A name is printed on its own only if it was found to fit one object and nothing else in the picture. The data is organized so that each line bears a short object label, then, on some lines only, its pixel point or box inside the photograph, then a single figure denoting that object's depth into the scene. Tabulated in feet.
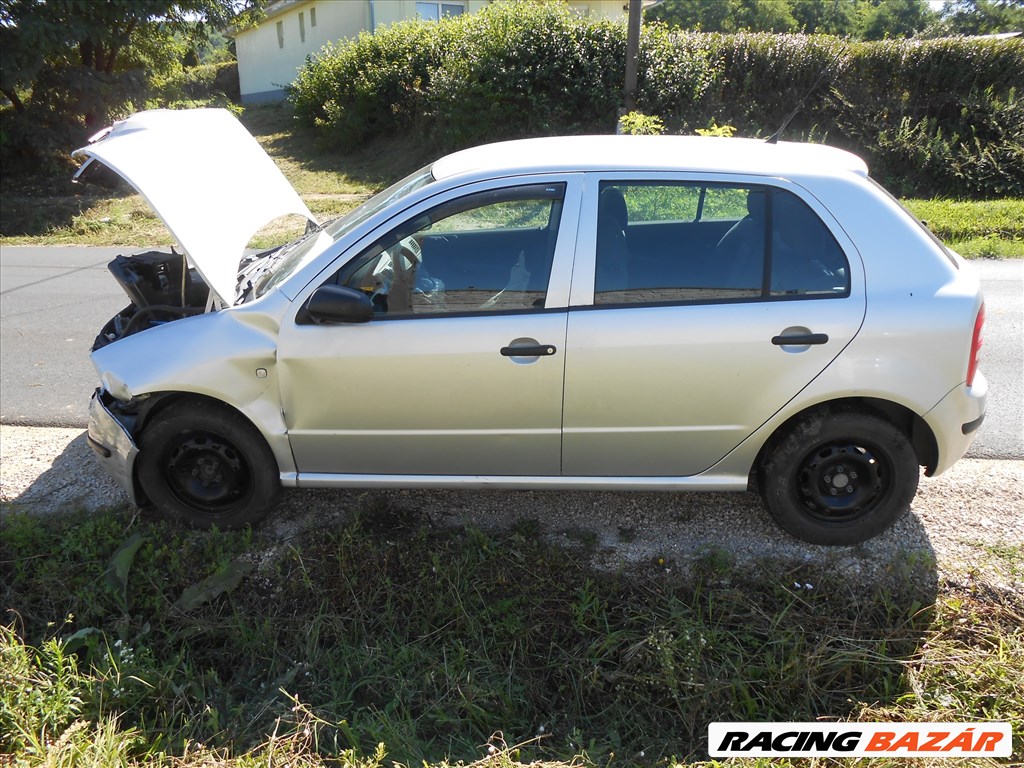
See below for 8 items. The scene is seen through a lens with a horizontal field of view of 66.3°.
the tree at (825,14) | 187.93
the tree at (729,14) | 182.50
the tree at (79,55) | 45.14
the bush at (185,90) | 57.36
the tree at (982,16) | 146.92
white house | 78.95
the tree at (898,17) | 183.11
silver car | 11.46
